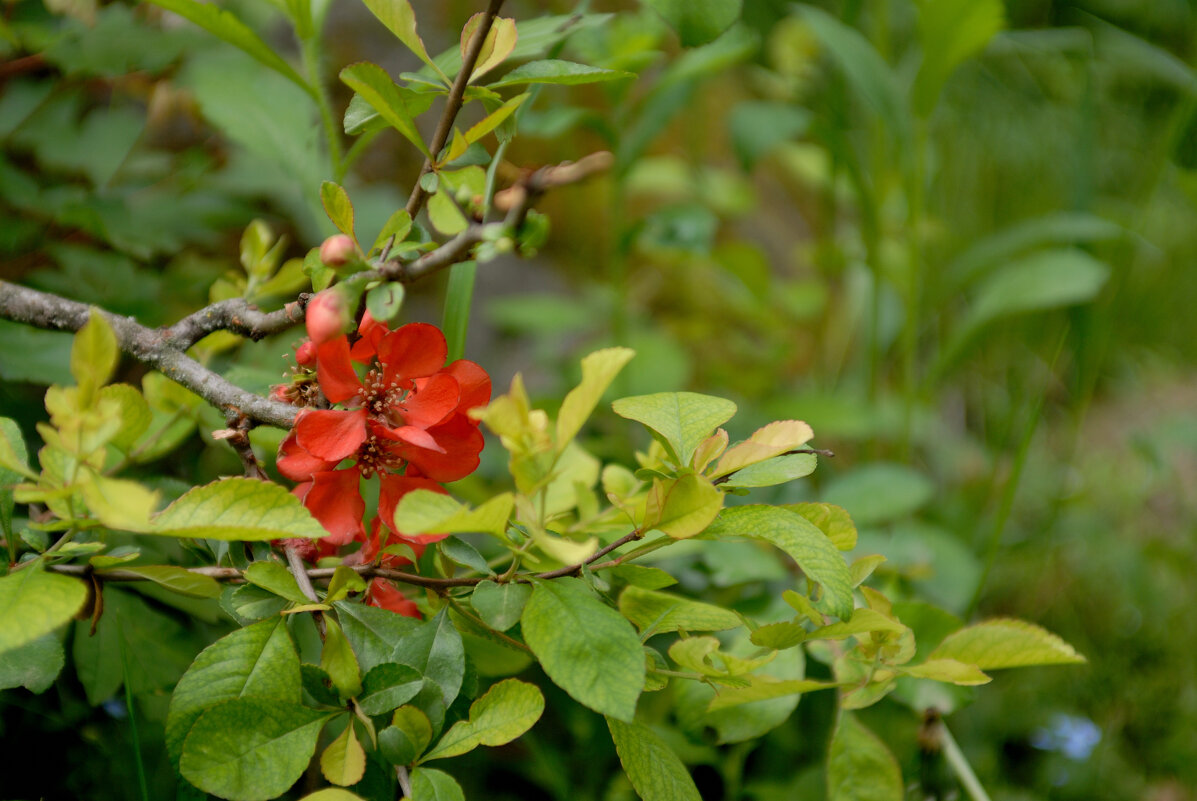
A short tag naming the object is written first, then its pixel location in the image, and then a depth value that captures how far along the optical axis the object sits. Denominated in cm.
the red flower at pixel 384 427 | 72
